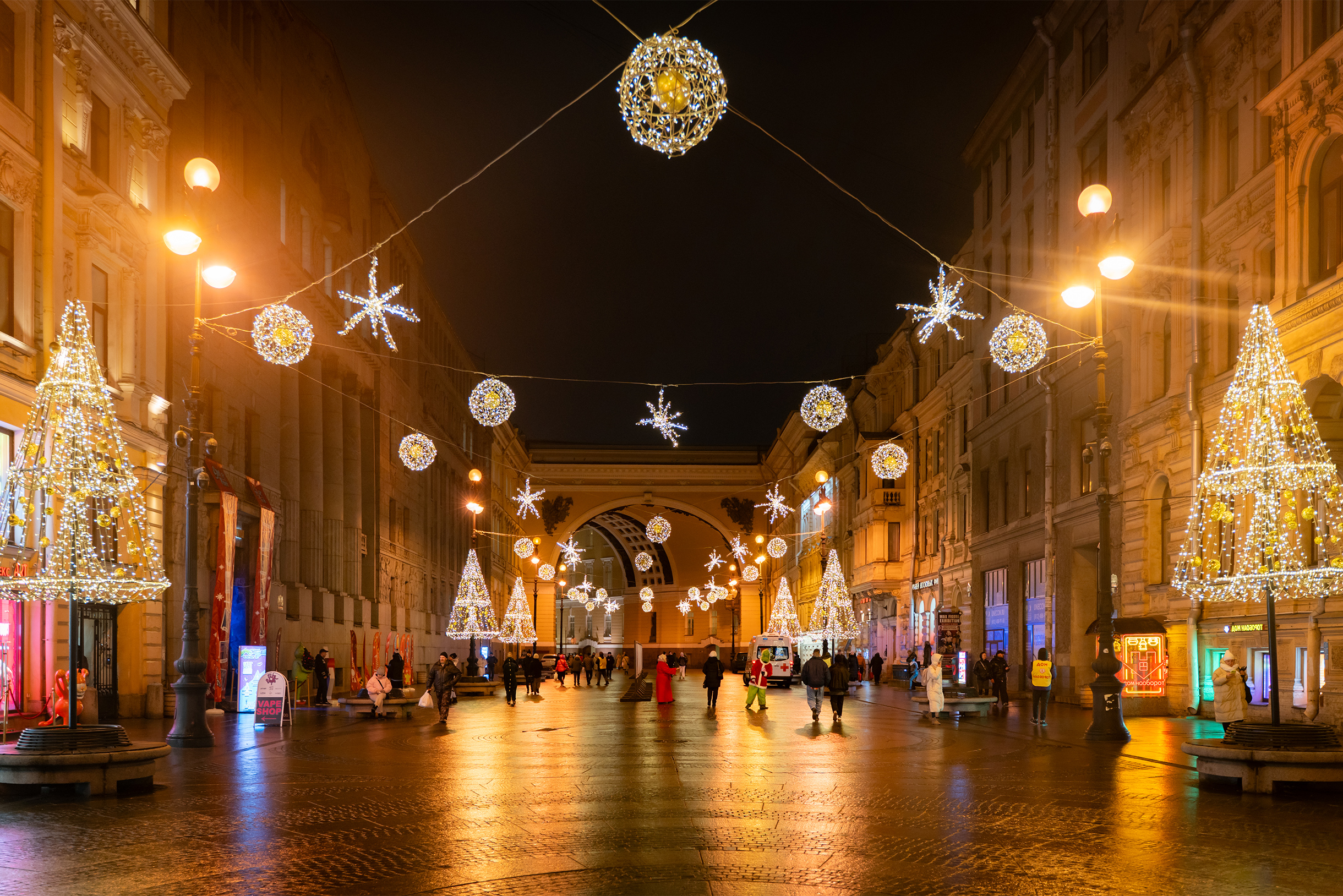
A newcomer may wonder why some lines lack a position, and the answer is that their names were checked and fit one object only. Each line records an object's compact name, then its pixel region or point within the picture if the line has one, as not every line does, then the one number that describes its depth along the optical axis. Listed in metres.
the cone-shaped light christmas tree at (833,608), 54.75
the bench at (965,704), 29.08
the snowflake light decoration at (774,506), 71.08
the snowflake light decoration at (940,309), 25.86
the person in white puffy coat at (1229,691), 20.06
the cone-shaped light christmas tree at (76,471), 15.48
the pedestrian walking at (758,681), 33.91
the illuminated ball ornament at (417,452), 36.94
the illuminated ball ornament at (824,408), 34.25
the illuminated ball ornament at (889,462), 43.16
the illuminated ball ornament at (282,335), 22.75
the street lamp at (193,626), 20.14
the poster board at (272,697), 25.23
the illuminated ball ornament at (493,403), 29.77
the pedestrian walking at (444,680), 27.73
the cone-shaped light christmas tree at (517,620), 57.00
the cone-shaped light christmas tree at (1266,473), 15.40
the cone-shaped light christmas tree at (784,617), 66.50
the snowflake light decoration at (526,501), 63.70
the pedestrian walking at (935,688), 28.42
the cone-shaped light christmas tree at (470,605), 47.34
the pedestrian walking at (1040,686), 25.16
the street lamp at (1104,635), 20.80
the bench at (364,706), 29.97
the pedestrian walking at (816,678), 28.17
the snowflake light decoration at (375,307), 24.30
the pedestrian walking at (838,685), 28.48
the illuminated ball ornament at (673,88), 12.34
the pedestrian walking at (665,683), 36.50
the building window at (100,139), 25.53
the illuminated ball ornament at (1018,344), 24.84
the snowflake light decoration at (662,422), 31.53
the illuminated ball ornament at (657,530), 67.12
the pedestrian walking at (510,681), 39.66
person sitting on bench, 29.97
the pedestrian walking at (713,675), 35.06
